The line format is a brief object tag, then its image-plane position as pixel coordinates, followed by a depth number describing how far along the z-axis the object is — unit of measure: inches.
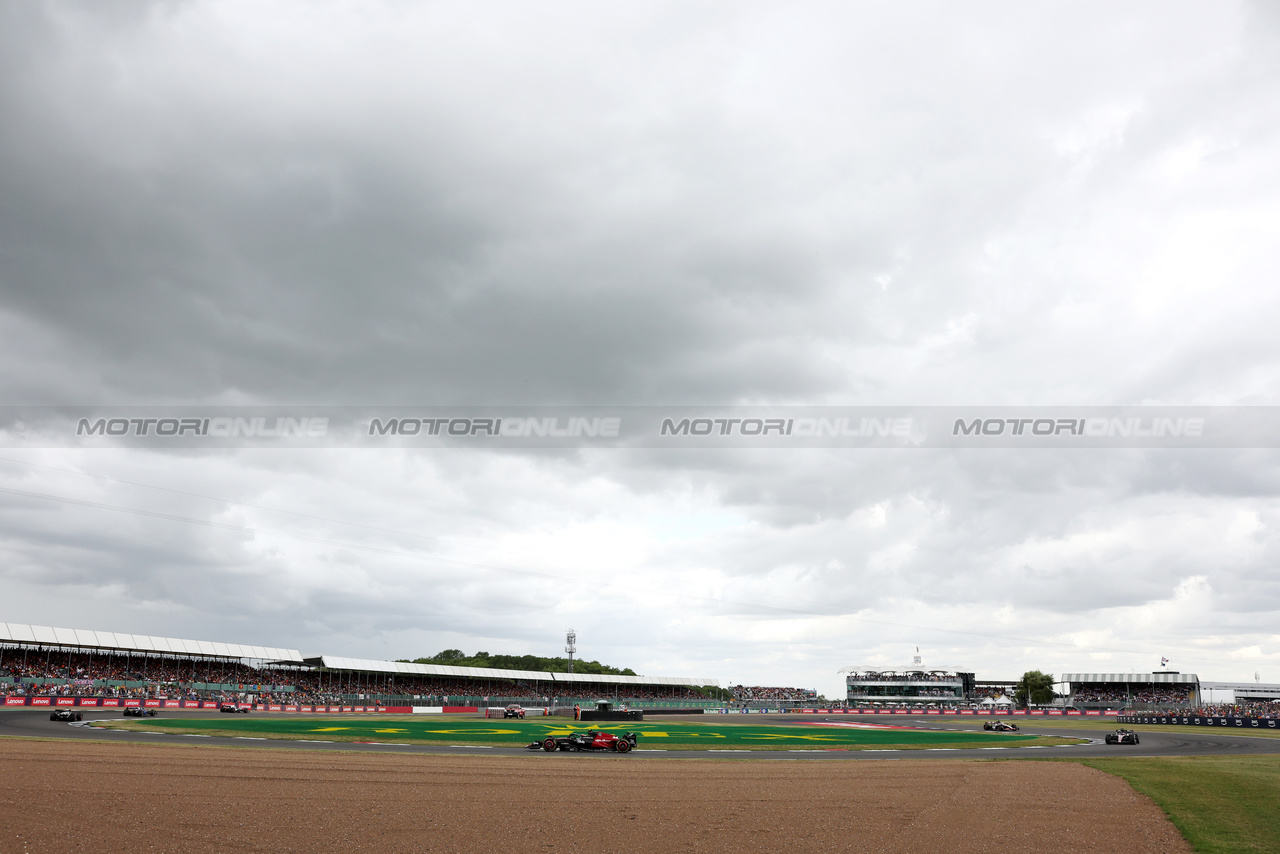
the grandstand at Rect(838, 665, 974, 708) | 6437.0
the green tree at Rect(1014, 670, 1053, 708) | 7076.8
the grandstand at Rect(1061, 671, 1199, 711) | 5924.2
